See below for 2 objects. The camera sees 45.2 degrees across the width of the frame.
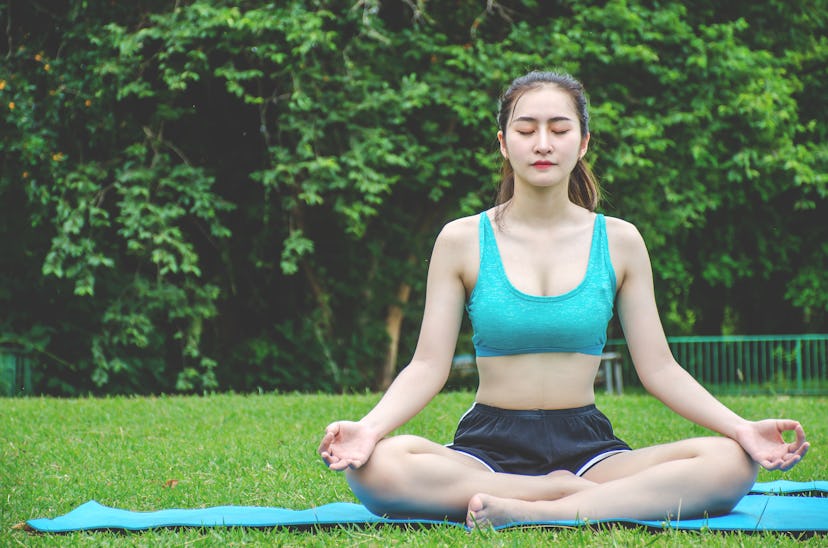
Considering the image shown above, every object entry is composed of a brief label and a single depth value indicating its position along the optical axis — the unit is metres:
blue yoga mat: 3.02
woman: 3.04
